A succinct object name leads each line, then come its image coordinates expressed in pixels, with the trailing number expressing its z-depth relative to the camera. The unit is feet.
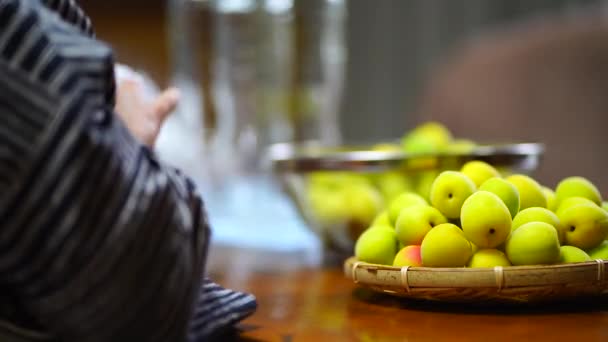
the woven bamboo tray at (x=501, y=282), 3.66
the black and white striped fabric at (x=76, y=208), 3.10
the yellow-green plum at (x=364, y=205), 5.15
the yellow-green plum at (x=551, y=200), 4.04
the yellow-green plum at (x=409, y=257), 3.85
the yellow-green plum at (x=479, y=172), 4.04
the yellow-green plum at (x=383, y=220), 4.17
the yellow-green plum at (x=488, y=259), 3.73
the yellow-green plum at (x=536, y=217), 3.80
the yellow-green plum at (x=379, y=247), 3.97
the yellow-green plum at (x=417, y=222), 3.90
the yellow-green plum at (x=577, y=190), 4.01
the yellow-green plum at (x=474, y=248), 3.80
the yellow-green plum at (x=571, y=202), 3.90
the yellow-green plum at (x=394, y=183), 5.13
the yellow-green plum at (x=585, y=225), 3.85
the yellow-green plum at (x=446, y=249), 3.76
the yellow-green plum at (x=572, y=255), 3.78
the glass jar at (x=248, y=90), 7.49
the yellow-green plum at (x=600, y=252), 3.85
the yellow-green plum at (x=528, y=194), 3.97
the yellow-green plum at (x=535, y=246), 3.70
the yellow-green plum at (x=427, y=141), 5.25
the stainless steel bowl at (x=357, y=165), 5.03
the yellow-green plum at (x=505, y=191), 3.84
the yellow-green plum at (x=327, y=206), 5.23
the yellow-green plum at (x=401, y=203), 4.03
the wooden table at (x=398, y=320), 3.60
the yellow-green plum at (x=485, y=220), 3.71
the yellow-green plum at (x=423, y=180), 5.06
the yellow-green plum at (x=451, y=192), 3.86
